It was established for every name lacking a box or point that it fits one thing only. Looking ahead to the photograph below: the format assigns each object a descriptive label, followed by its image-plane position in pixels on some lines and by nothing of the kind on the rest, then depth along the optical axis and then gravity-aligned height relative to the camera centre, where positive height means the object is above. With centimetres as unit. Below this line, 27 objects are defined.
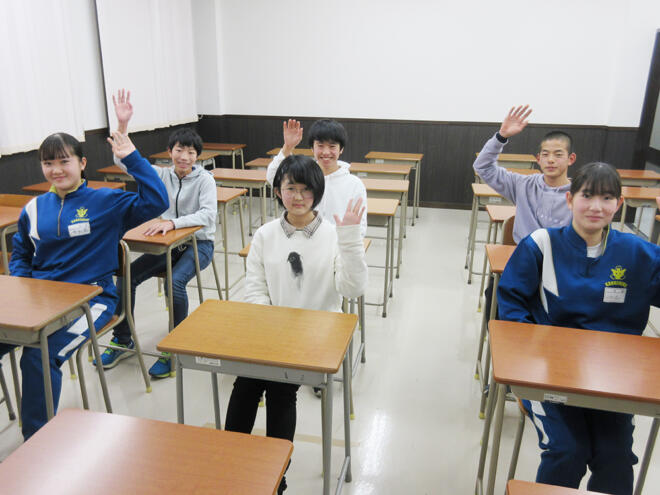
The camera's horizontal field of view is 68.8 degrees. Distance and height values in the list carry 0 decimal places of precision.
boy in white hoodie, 251 -28
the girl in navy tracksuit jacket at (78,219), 194 -46
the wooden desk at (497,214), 295 -61
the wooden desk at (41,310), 147 -63
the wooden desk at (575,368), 118 -63
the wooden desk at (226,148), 581 -46
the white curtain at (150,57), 453 +50
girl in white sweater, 160 -54
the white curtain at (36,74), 340 +22
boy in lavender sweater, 234 -32
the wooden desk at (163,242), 231 -63
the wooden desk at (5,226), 255 -63
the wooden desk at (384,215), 293 -61
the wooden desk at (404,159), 534 -50
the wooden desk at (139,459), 88 -66
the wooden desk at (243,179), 413 -58
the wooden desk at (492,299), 208 -77
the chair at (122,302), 197 -82
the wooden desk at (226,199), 323 -58
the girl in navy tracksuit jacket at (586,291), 138 -54
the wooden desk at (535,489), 87 -66
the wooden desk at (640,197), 374 -59
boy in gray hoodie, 252 -59
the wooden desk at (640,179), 444 -54
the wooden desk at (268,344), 129 -63
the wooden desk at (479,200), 375 -68
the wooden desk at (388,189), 367 -56
